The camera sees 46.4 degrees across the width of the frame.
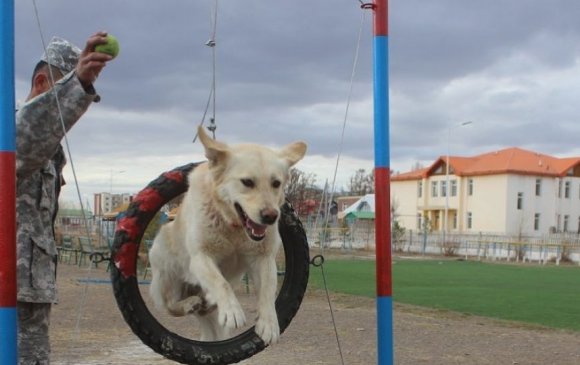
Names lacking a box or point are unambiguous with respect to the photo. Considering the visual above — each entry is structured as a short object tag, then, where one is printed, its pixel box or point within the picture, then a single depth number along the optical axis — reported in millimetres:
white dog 3943
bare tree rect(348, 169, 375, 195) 82375
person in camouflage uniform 3596
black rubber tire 4352
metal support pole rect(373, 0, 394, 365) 4984
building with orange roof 60406
